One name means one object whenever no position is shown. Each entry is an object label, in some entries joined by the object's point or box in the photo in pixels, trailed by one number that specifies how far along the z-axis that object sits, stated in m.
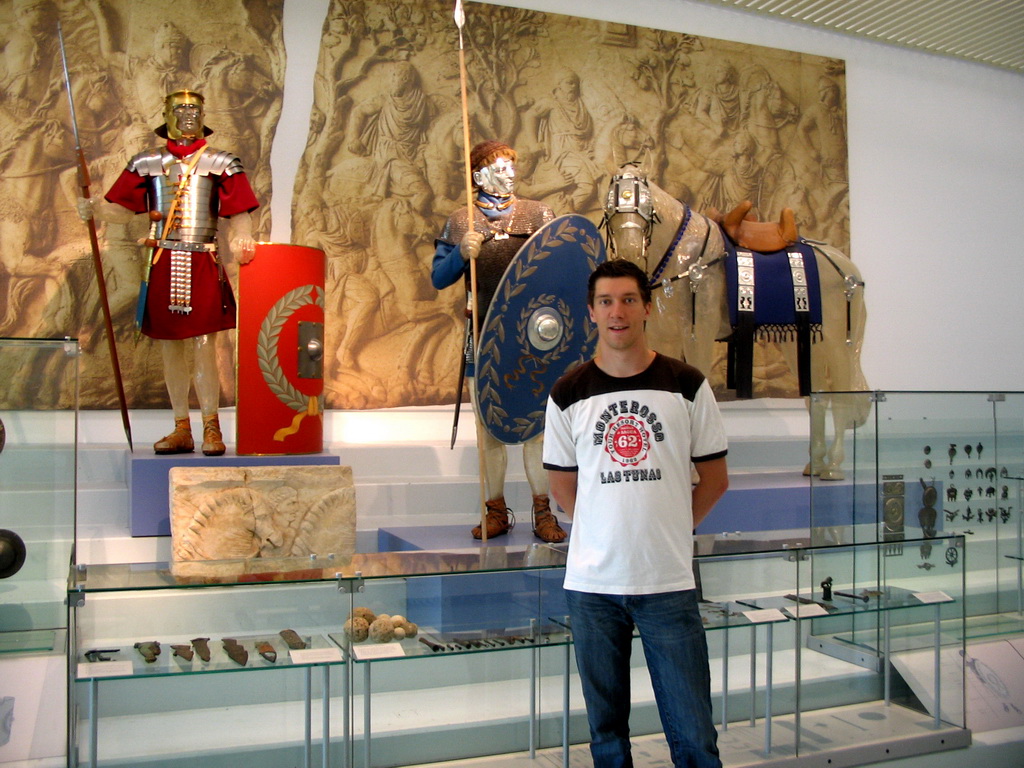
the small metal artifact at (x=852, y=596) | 2.89
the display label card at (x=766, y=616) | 2.73
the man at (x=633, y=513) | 2.05
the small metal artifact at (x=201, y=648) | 2.23
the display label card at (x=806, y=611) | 2.76
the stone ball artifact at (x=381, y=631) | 2.33
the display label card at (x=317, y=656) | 2.26
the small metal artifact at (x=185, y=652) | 2.21
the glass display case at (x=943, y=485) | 3.33
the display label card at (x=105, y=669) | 2.10
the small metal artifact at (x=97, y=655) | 2.13
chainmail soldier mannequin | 4.04
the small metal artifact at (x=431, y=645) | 2.40
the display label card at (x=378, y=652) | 2.29
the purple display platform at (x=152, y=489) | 3.86
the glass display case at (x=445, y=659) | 2.19
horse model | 4.45
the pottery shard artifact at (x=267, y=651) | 2.26
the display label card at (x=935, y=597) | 3.03
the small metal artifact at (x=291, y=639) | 2.29
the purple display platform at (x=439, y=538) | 3.90
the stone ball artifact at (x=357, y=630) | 2.31
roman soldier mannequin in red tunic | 4.16
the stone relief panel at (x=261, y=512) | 3.58
